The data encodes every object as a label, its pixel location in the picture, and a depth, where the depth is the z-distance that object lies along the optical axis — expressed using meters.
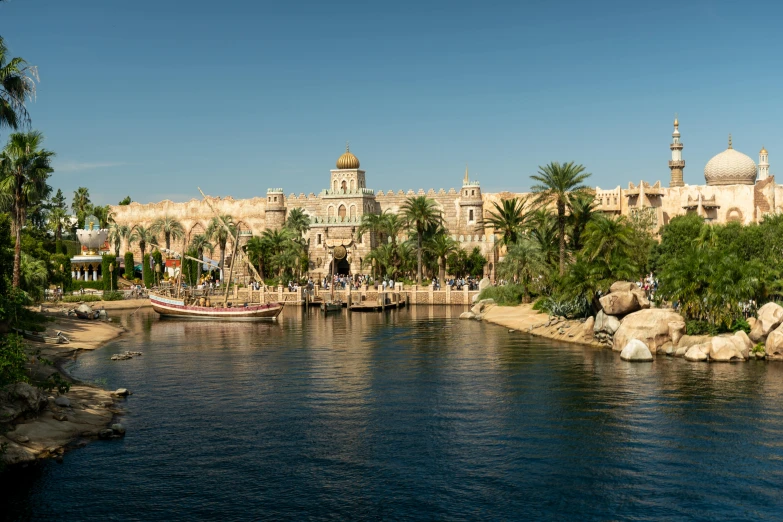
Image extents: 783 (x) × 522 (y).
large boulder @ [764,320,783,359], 32.50
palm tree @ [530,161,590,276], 48.59
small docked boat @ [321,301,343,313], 64.94
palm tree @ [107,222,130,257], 92.00
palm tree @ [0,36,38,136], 26.39
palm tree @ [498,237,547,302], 56.00
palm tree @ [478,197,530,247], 63.16
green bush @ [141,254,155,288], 81.19
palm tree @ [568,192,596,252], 51.86
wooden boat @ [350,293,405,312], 65.62
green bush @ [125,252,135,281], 84.56
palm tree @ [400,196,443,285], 69.12
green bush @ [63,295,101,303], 66.84
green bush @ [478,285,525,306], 58.84
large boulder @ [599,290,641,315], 37.44
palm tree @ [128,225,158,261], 89.19
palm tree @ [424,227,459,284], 72.31
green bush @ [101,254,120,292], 76.96
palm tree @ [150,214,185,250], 93.81
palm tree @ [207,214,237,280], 83.88
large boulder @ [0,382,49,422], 20.97
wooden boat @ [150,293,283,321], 56.78
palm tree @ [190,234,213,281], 85.19
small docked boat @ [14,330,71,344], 38.18
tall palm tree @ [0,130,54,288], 42.62
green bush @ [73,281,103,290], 77.19
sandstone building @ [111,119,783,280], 80.12
